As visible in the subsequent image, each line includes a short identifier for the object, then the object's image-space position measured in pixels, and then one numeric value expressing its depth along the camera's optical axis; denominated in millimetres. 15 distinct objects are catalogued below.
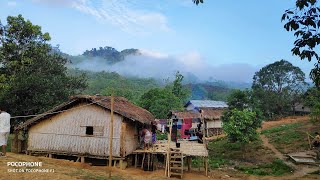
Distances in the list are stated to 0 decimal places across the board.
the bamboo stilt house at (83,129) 14430
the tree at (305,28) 4640
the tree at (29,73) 17779
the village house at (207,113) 28733
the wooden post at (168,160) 13694
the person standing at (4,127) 10028
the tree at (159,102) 31076
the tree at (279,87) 37993
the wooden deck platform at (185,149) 14317
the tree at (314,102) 20537
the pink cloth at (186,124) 24001
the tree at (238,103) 22284
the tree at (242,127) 19216
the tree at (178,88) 41758
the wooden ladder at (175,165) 13682
